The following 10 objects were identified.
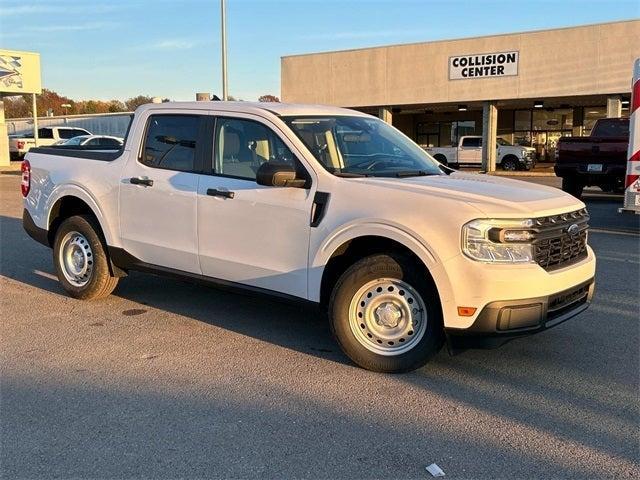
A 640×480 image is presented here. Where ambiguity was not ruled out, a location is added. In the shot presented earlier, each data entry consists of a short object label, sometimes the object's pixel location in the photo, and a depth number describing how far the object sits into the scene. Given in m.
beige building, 27.89
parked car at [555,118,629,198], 14.06
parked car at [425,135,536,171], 30.67
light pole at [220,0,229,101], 20.48
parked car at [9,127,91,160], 32.97
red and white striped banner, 9.68
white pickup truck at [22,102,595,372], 4.08
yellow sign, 29.86
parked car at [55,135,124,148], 25.07
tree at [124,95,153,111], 72.53
